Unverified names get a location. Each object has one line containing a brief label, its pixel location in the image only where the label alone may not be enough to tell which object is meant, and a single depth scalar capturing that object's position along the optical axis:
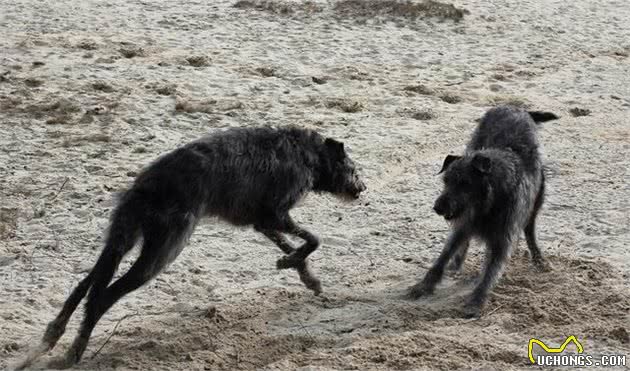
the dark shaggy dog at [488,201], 7.77
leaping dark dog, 6.61
